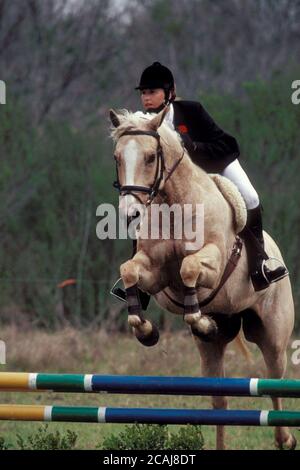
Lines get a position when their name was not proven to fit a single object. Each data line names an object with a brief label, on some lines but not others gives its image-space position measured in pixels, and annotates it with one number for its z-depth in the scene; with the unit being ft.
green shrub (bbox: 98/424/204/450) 40.45
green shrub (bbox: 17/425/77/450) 41.34
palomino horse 41.88
